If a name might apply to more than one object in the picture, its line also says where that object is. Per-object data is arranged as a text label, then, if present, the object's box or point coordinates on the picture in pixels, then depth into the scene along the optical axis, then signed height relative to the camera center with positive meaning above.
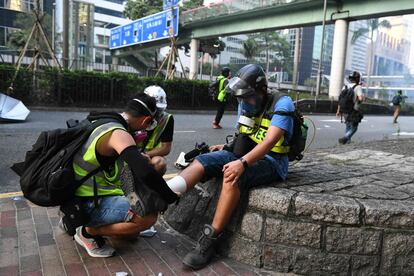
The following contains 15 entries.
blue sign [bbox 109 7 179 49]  21.03 +3.60
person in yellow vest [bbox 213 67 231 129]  10.37 -0.01
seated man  2.70 -0.49
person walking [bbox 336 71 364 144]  8.08 -0.14
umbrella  9.63 -0.79
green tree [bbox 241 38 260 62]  57.65 +6.28
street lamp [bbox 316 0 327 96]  22.73 +2.33
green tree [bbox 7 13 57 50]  44.81 +6.28
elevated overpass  21.68 +4.98
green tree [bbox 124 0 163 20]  47.97 +9.60
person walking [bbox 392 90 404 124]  17.89 -0.07
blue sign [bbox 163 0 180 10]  20.09 +4.34
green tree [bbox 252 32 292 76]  61.31 +7.57
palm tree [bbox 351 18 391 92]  56.31 +9.57
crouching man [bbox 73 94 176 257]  2.37 -0.61
